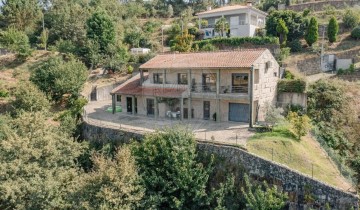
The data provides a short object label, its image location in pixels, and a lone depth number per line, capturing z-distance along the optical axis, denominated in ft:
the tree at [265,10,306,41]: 155.02
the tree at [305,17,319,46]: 148.16
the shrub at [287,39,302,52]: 150.00
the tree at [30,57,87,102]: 125.39
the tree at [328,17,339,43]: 152.15
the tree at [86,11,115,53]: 167.70
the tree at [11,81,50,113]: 109.40
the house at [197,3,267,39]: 164.35
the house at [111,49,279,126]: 90.58
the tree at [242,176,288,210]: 55.01
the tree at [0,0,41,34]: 208.23
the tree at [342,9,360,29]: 162.91
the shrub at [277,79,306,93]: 93.15
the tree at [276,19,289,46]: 149.11
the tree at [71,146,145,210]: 55.52
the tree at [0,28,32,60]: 171.01
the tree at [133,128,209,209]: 61.72
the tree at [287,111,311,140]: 72.95
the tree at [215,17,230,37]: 165.99
